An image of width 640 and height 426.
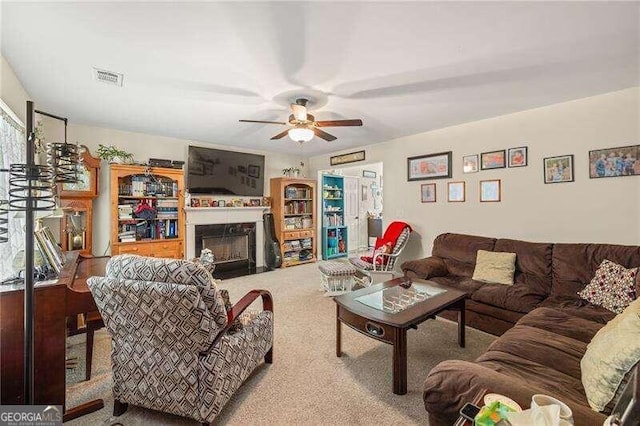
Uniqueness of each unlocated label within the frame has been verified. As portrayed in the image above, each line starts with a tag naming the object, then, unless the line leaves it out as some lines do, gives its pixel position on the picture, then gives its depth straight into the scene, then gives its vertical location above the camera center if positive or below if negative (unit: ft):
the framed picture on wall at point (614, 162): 9.45 +1.79
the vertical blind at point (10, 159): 6.99 +1.51
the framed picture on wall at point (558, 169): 10.69 +1.74
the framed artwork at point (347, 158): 18.19 +3.82
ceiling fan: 9.62 +3.21
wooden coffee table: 6.48 -2.50
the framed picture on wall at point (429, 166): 14.20 +2.51
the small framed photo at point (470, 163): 13.16 +2.40
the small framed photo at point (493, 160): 12.32 +2.41
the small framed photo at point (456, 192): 13.65 +1.13
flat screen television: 16.44 +2.69
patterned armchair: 4.94 -2.16
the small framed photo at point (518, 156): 11.73 +2.42
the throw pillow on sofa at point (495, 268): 10.41 -1.95
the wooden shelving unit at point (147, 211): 13.51 +0.28
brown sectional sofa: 4.15 -2.53
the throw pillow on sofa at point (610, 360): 3.84 -2.03
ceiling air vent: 8.09 +4.05
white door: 24.57 +0.50
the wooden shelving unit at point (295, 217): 19.65 -0.07
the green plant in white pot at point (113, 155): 13.41 +2.91
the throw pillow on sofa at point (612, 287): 7.75 -2.04
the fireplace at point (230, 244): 17.21 -1.74
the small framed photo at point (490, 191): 12.51 +1.07
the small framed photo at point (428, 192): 14.73 +1.19
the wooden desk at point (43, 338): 5.23 -2.26
